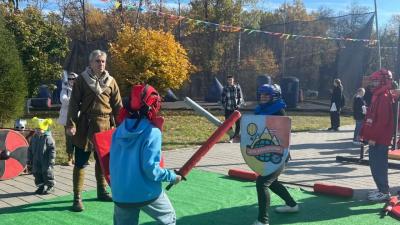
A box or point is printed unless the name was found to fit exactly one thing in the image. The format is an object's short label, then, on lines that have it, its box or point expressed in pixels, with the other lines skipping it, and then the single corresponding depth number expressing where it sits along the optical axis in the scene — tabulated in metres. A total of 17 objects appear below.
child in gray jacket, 6.62
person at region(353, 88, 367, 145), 12.16
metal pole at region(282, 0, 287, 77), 28.16
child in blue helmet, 5.05
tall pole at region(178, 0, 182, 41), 32.86
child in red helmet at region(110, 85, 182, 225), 3.55
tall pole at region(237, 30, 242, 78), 31.89
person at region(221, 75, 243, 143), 12.87
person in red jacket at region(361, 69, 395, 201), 6.23
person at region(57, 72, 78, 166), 8.71
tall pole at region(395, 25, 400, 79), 8.34
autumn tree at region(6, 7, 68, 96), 20.53
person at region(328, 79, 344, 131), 15.73
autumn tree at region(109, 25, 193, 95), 20.88
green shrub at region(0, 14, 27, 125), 11.70
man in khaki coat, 5.74
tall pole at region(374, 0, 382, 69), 9.34
